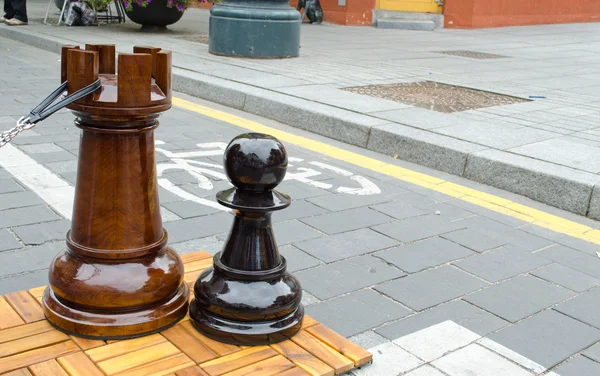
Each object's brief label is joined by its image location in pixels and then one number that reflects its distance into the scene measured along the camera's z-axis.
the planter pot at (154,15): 12.11
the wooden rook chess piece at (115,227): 2.16
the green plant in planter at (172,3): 11.40
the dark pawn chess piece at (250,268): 2.26
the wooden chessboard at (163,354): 2.09
